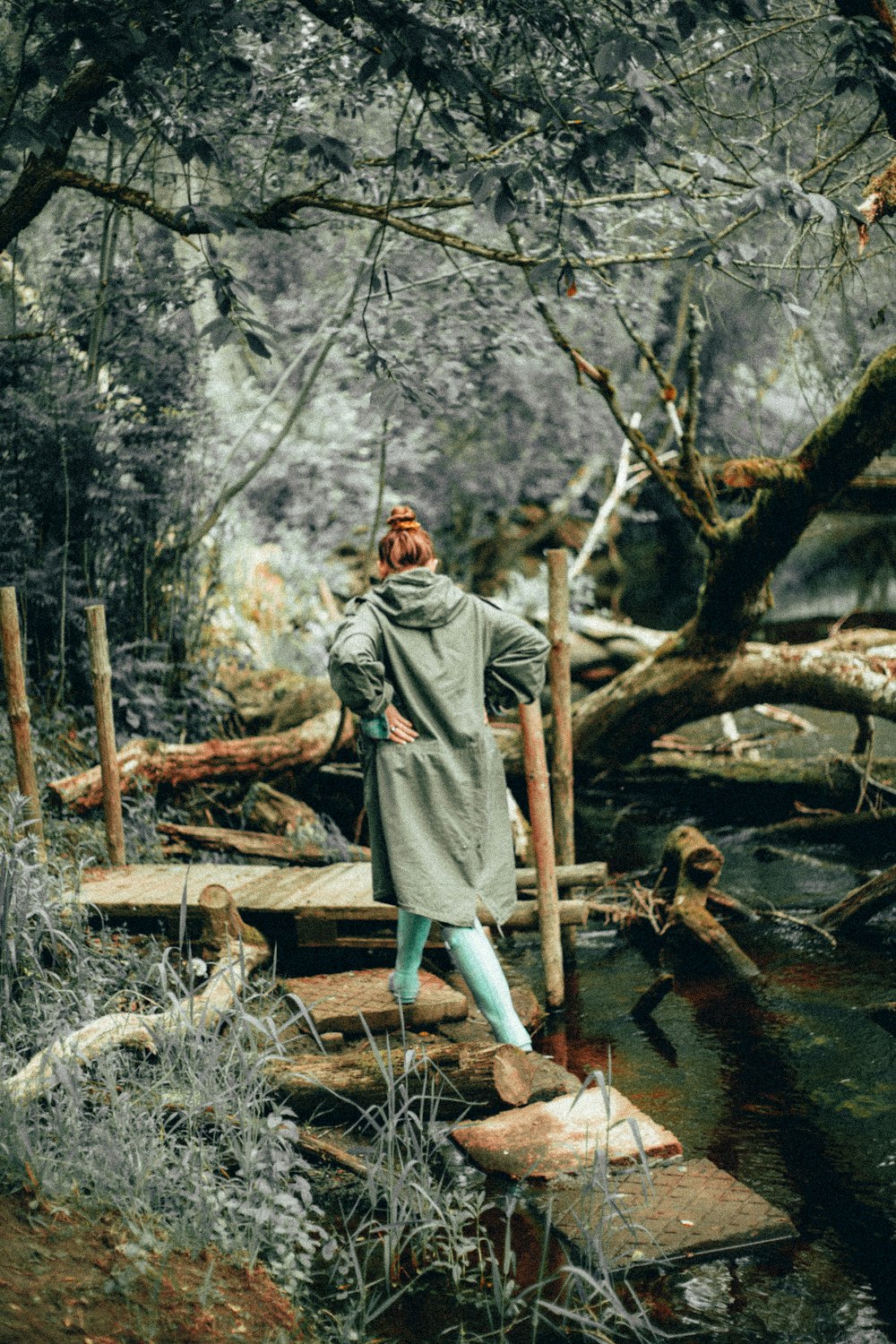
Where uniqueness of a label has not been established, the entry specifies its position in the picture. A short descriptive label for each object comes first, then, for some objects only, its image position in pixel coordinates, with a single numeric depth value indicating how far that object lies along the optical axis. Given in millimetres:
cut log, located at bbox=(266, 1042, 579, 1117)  4258
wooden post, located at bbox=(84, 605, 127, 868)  6262
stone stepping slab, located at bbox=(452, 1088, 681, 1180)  3842
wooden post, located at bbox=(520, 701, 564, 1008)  5480
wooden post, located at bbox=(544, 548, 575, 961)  5949
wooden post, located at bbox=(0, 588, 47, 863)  6062
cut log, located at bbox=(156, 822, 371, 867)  7223
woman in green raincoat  4465
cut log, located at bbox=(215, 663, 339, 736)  9188
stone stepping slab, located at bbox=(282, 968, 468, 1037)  4918
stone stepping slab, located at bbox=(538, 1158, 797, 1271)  3336
